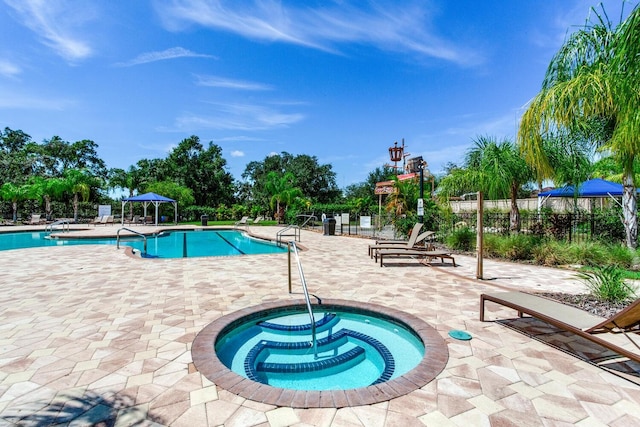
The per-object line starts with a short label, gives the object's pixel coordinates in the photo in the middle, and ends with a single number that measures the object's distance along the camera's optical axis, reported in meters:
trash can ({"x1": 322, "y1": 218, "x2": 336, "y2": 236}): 18.06
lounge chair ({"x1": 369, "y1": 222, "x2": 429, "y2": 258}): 8.93
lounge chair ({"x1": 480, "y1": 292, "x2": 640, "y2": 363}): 2.64
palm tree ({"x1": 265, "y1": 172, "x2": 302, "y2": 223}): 26.27
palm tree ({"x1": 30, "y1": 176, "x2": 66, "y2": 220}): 24.86
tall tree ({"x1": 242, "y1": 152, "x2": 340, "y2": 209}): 42.09
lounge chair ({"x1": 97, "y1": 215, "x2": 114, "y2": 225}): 26.05
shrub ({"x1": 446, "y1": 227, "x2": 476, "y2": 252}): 10.66
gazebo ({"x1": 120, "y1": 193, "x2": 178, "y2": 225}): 22.23
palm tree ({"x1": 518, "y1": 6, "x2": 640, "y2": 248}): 5.52
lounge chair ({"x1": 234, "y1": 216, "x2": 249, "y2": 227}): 25.30
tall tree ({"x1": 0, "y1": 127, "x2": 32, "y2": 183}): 31.55
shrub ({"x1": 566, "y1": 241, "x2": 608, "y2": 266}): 7.77
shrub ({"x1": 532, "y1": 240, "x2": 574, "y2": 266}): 8.08
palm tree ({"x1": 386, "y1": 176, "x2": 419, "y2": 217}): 13.33
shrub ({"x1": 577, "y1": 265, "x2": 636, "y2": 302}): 4.63
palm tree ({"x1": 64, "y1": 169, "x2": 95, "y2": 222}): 25.86
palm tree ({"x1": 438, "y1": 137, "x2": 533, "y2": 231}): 10.27
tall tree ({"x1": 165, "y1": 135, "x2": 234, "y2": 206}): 34.78
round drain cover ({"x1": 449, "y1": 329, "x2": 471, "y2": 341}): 3.53
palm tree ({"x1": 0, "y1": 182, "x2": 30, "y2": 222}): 24.50
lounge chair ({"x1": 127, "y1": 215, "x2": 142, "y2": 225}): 26.59
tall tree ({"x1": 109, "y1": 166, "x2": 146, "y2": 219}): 32.66
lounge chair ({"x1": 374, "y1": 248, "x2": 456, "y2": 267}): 7.92
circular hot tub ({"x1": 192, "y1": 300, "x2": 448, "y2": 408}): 2.50
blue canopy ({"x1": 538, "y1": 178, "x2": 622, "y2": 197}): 12.31
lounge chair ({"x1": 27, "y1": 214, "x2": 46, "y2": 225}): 23.30
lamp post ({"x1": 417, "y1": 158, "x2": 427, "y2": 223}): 10.55
